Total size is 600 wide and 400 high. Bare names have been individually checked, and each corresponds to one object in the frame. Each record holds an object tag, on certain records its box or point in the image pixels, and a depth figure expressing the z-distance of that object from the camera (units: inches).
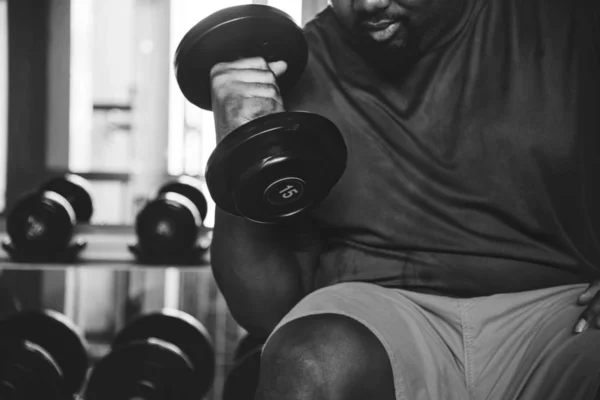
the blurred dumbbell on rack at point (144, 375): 79.5
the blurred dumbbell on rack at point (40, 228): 97.7
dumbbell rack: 117.5
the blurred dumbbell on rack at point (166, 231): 98.7
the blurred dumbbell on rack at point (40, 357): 76.5
